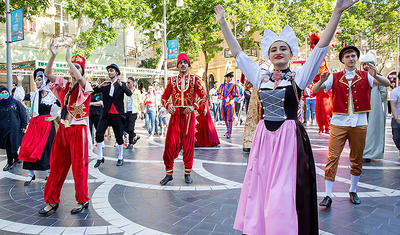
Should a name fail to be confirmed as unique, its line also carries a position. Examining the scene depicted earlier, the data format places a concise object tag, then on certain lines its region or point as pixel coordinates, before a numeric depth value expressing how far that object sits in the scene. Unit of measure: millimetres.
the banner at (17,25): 13273
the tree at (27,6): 18875
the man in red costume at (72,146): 4480
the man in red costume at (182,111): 5961
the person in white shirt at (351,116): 4648
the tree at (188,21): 25577
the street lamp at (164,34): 20517
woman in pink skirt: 2768
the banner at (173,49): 21050
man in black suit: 7703
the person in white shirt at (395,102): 6855
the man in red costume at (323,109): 12367
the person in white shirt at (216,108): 18145
